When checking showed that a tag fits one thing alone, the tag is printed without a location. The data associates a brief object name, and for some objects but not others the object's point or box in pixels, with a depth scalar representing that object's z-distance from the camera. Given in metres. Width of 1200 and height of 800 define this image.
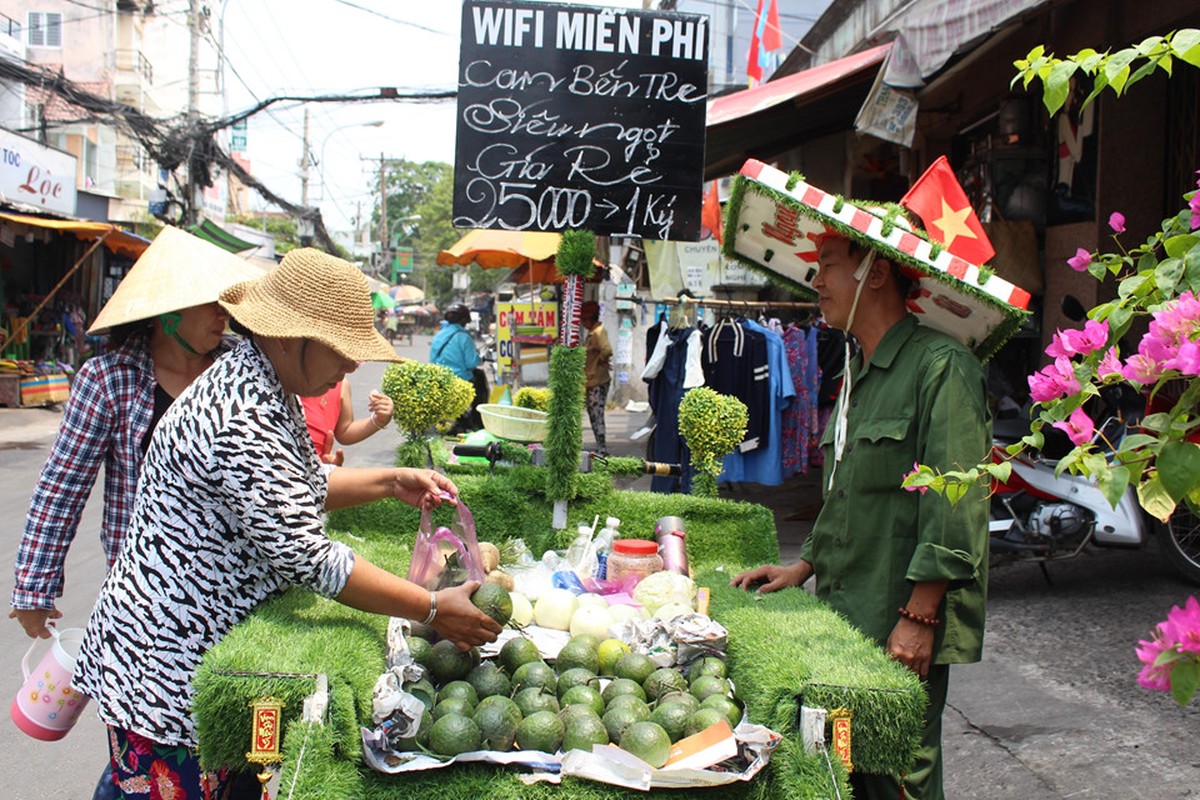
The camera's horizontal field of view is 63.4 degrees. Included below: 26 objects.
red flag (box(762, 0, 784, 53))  14.25
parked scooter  5.72
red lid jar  3.57
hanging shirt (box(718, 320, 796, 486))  8.04
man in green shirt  2.55
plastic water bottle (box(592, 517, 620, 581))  3.72
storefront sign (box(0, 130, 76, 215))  16.53
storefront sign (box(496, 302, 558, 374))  13.14
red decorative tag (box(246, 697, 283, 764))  2.12
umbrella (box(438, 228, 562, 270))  11.98
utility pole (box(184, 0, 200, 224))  21.20
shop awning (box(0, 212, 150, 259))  15.50
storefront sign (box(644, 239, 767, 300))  15.00
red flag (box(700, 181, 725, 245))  7.67
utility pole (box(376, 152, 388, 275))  65.47
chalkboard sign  3.98
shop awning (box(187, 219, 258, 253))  21.57
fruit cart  2.11
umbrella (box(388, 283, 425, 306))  60.09
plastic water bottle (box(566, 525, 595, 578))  3.71
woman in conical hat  2.84
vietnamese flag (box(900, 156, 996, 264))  2.96
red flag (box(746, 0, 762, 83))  13.86
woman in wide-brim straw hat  2.21
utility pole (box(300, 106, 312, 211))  47.25
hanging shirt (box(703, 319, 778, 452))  8.00
